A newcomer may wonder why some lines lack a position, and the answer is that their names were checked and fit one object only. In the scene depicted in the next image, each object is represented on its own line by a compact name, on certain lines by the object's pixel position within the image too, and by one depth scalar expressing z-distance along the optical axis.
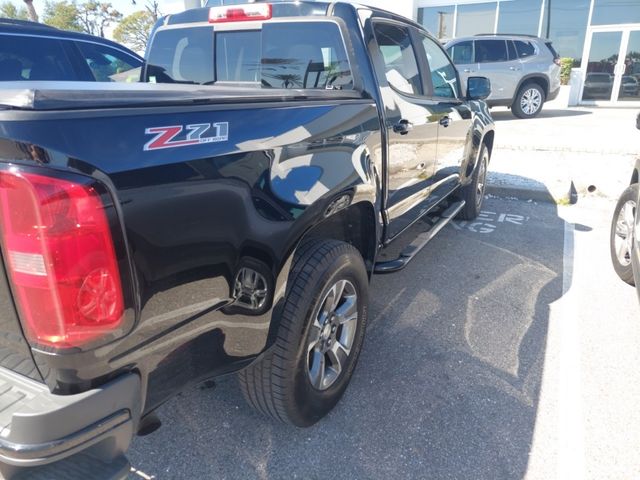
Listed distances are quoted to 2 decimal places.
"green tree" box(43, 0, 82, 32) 44.50
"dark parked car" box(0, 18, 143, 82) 4.67
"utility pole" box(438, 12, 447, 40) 18.17
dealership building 15.69
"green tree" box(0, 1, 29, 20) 45.75
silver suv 12.91
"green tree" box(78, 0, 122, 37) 48.22
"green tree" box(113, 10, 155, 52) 42.88
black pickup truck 1.27
